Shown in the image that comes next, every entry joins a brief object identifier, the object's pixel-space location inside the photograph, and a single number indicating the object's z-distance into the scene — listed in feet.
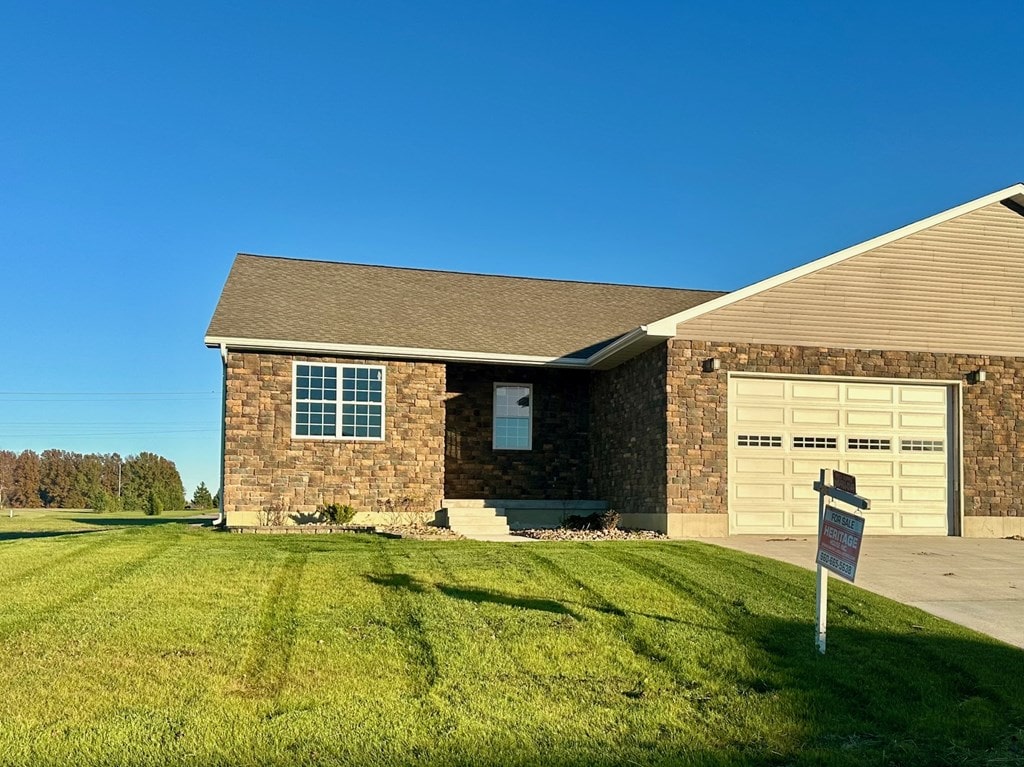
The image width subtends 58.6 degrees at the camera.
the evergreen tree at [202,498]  196.54
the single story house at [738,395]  52.54
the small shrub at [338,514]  56.08
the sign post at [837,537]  25.25
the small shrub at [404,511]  58.54
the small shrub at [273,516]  56.03
